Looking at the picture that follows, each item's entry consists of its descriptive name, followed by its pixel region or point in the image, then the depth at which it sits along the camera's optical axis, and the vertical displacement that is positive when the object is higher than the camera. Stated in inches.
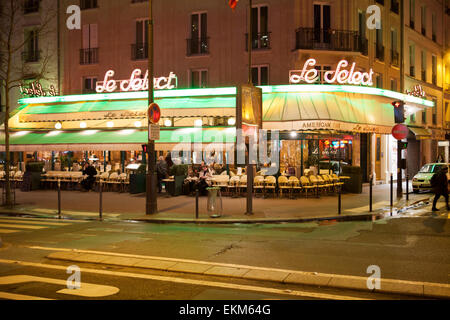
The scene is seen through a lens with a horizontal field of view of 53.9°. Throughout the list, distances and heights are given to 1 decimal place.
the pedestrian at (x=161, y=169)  768.3 -10.9
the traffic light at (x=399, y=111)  737.0 +85.3
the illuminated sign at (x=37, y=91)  1088.8 +179.5
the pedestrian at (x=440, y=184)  580.1 -29.0
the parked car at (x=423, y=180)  829.8 -33.8
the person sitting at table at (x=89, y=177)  861.3 -27.9
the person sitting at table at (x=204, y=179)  738.2 -27.4
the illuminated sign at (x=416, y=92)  1084.5 +174.1
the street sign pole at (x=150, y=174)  571.8 -14.7
